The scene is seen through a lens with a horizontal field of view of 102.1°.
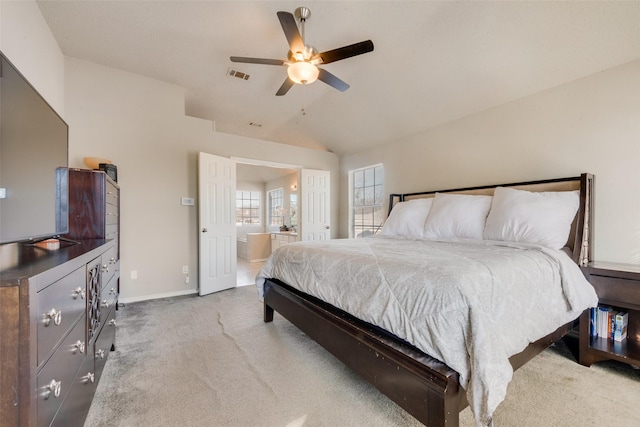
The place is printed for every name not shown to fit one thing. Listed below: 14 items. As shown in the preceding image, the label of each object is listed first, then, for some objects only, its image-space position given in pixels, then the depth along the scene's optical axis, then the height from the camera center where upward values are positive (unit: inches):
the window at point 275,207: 309.3 +6.7
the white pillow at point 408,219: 126.8 -4.0
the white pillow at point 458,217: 107.2 -2.7
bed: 43.6 -19.1
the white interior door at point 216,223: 145.8 -5.9
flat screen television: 39.8 +9.1
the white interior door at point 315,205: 195.9 +5.3
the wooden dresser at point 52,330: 26.7 -15.9
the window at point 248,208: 318.7 +5.6
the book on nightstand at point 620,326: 74.5 -33.8
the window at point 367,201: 189.3 +8.5
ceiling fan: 85.0 +54.8
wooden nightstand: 67.9 -25.7
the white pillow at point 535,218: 84.9 -2.6
